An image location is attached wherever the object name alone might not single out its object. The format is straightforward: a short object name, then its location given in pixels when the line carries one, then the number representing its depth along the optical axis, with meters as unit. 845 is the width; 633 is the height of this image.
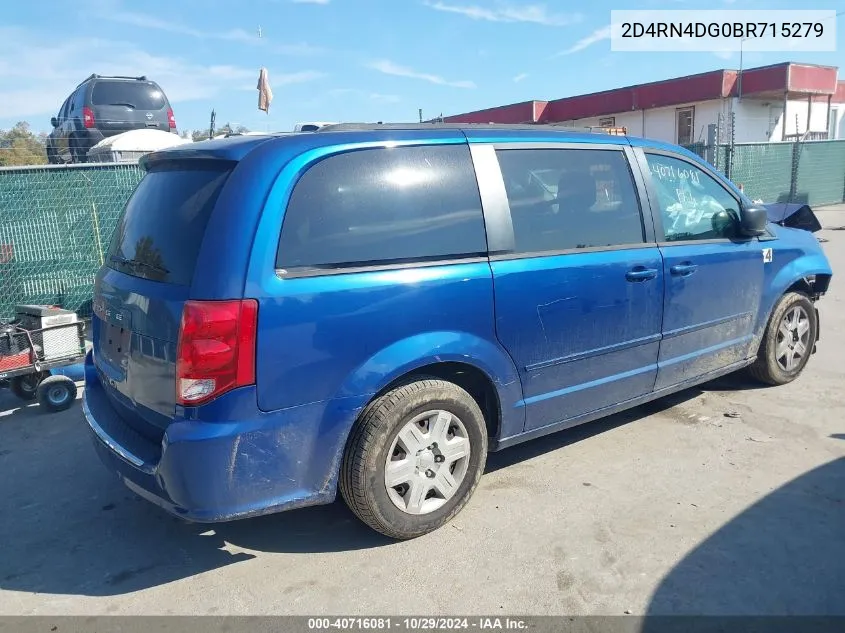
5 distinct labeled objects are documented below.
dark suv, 11.35
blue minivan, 2.65
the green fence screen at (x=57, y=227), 7.18
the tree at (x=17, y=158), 16.88
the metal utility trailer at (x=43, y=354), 5.15
